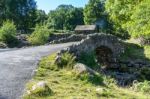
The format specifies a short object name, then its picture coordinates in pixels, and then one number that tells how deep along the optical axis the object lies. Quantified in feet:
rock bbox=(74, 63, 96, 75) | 16.39
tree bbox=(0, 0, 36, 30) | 87.86
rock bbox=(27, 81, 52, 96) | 12.47
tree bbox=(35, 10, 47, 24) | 131.61
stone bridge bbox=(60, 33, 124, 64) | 31.73
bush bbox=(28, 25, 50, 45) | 51.97
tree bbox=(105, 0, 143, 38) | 39.26
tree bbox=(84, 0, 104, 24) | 100.23
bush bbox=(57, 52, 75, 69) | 18.59
